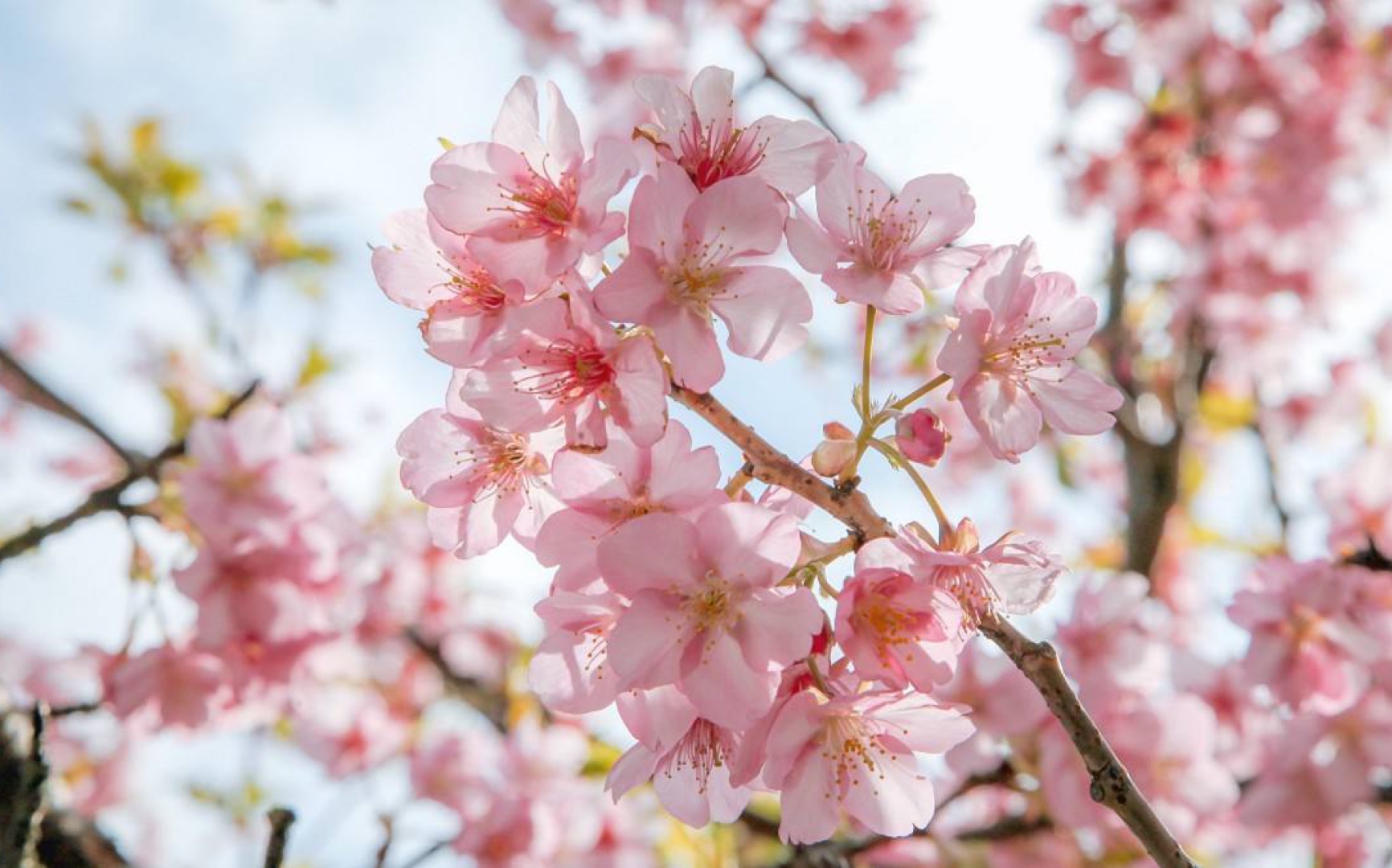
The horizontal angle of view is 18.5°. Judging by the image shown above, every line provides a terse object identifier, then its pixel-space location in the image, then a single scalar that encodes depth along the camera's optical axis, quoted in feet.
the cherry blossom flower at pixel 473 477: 2.14
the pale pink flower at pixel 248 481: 2.74
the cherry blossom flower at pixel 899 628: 2.05
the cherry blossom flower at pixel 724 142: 2.10
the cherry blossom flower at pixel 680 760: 2.10
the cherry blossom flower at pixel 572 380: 2.04
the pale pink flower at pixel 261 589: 2.75
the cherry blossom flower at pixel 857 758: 2.08
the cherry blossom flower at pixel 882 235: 2.11
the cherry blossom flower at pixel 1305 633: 2.63
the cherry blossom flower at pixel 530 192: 2.07
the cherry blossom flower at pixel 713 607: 2.05
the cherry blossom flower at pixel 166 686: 2.85
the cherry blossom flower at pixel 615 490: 2.07
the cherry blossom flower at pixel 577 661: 2.10
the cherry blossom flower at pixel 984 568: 2.05
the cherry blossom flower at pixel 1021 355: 2.11
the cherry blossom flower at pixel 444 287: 2.07
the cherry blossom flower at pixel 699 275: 2.05
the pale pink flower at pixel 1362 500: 3.49
